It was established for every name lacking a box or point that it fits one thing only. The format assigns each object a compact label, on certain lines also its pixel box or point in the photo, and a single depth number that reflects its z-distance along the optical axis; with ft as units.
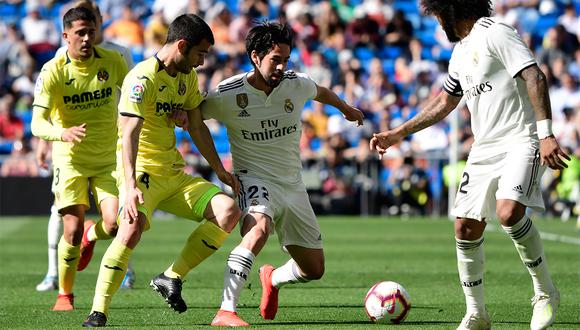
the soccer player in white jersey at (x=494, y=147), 44.55
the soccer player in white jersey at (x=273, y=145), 52.21
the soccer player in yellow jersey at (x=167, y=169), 48.83
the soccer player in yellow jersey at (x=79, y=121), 57.93
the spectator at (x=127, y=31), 172.76
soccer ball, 51.11
